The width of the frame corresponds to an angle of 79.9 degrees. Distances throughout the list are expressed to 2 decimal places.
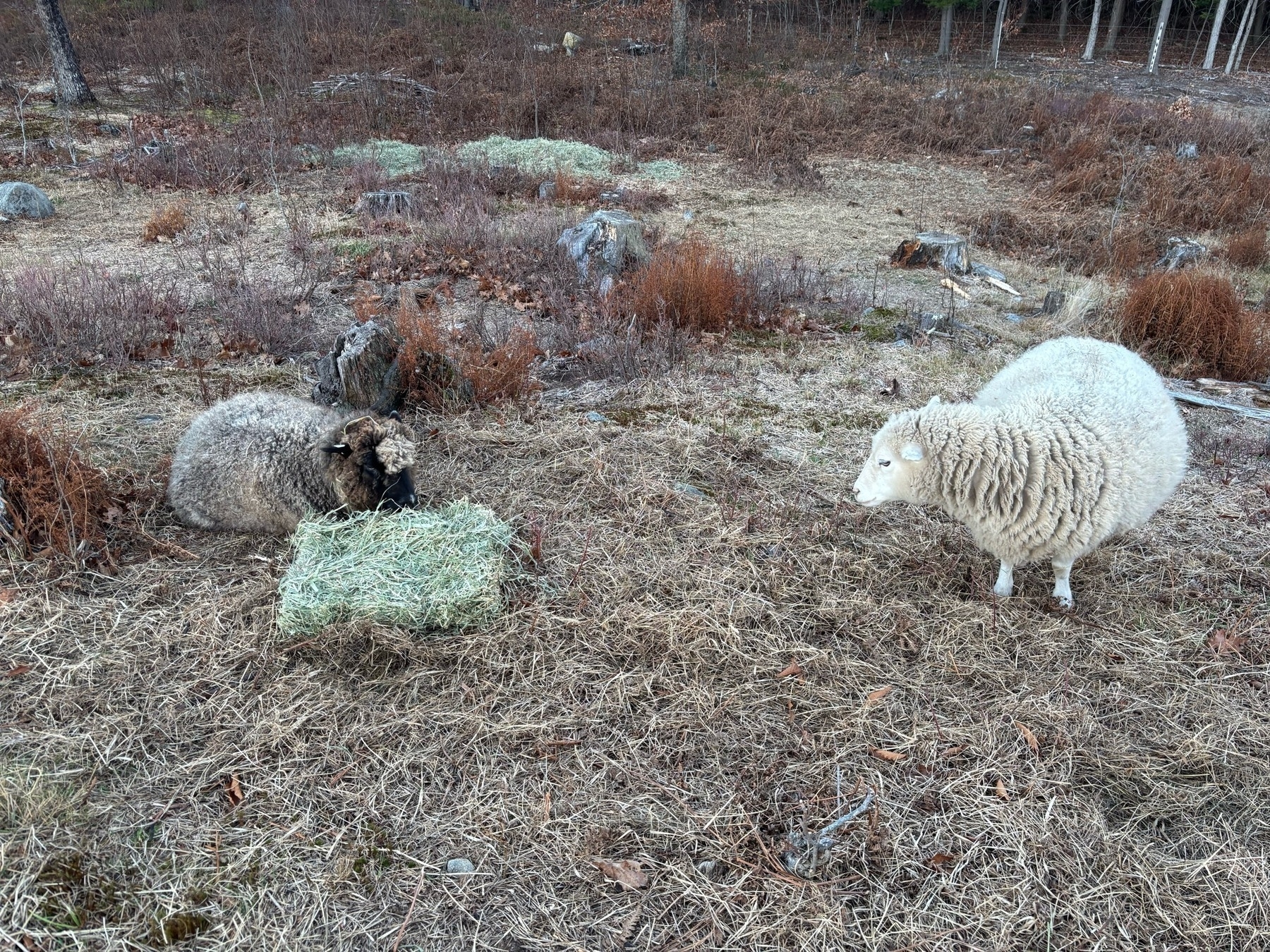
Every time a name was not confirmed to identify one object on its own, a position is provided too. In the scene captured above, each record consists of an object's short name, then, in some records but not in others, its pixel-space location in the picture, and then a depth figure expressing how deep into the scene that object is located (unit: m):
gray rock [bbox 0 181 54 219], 11.12
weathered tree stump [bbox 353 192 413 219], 11.73
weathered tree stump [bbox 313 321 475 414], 5.91
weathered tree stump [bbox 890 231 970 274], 10.59
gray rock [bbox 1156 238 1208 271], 10.91
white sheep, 4.17
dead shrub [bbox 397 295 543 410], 6.14
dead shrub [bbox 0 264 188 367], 6.69
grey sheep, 4.51
